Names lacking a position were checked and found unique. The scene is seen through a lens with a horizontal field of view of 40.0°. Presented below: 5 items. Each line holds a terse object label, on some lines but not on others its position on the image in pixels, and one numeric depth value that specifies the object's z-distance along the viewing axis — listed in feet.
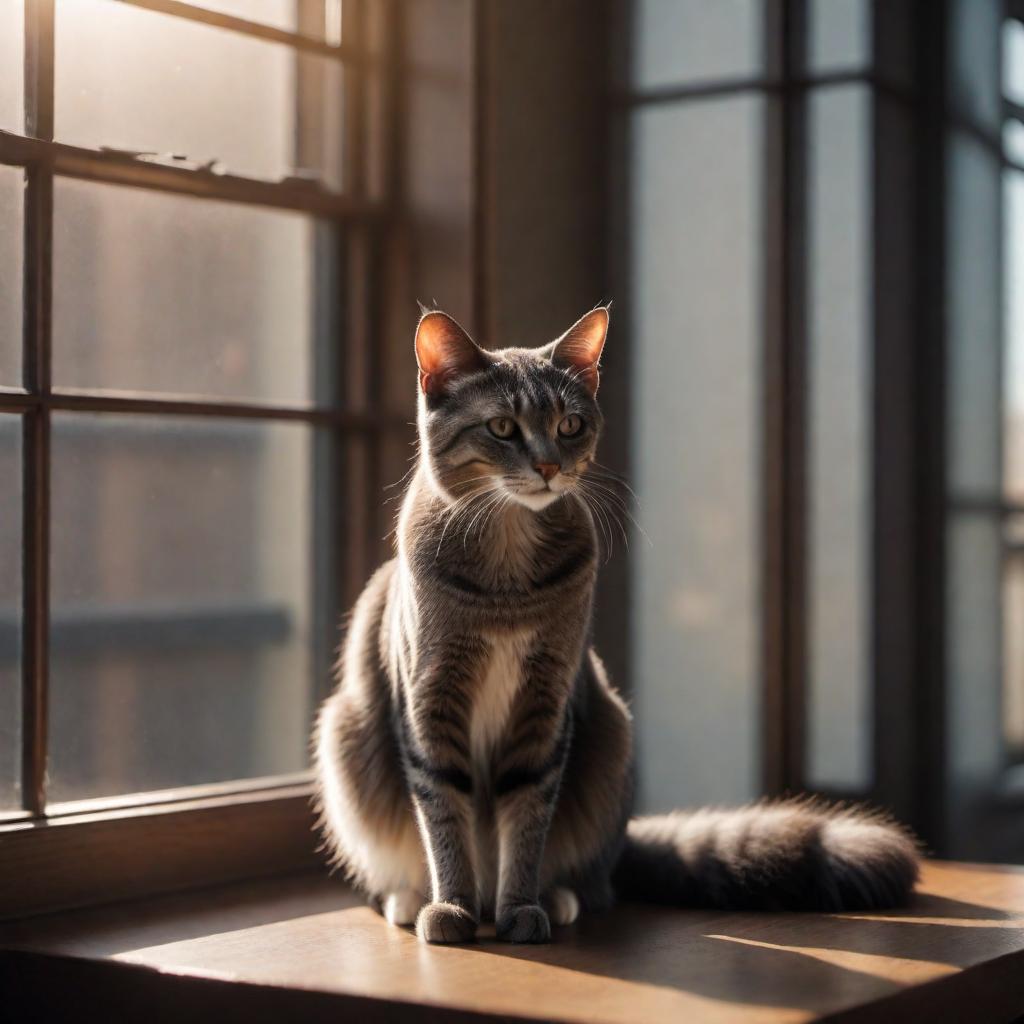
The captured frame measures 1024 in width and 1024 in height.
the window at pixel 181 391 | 6.68
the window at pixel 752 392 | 8.52
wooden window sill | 4.96
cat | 5.84
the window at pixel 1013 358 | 9.92
